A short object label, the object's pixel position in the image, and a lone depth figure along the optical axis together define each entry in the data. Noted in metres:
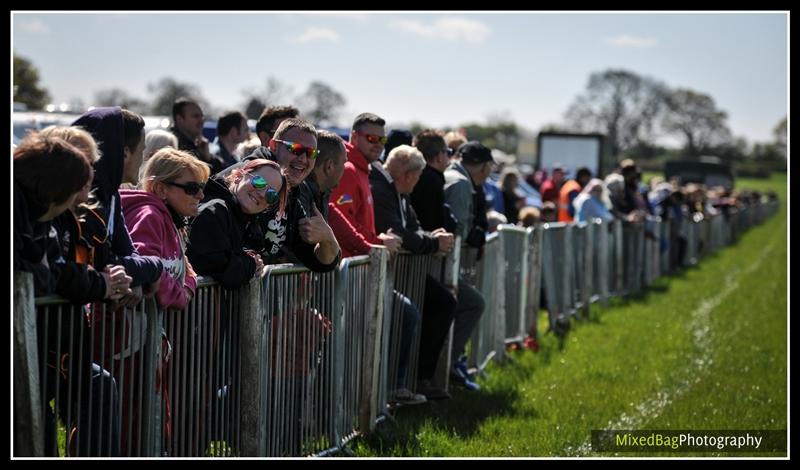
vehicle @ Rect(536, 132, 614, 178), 38.97
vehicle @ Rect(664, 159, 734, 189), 69.69
